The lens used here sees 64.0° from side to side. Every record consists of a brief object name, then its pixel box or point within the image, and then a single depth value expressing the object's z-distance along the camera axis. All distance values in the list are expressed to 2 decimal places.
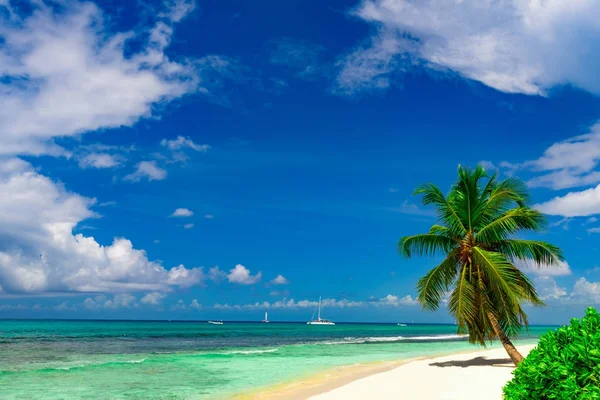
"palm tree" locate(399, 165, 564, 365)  15.88
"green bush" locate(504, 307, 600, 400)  4.66
